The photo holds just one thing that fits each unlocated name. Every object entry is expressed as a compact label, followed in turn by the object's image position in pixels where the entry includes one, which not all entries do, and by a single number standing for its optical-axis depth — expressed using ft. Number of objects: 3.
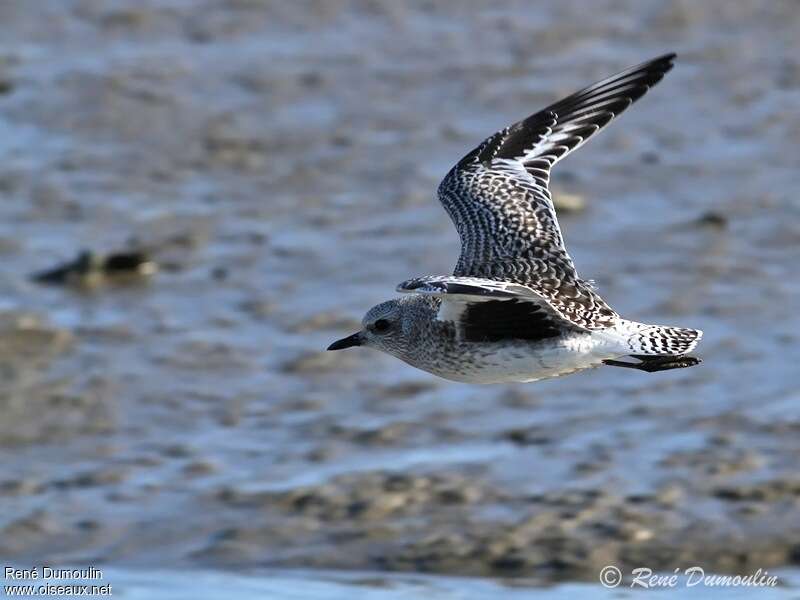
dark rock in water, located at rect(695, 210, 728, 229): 51.78
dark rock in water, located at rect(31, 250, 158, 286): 49.65
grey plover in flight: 31.01
